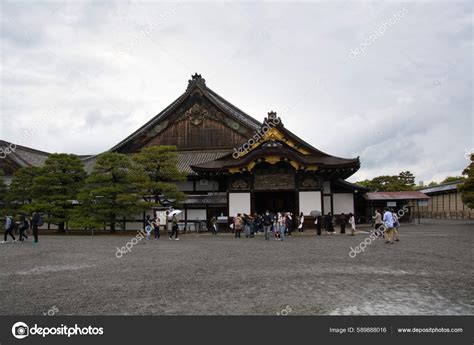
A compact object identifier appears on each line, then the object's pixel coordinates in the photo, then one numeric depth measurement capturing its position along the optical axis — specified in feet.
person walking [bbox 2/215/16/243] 72.74
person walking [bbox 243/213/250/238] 80.64
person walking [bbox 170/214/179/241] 75.00
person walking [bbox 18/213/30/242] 70.59
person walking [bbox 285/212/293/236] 81.21
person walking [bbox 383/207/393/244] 59.93
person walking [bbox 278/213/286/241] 70.69
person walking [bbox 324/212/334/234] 84.02
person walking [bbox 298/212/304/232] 83.92
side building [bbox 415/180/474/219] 171.35
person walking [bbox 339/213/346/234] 83.74
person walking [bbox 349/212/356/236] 79.38
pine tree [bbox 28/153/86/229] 91.74
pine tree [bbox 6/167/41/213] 97.30
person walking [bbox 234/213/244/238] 78.95
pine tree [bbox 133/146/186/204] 88.48
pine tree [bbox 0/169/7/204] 100.05
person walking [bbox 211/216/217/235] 89.04
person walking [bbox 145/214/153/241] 82.75
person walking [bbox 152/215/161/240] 76.18
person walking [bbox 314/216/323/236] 81.00
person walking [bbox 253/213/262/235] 85.77
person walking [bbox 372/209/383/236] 74.38
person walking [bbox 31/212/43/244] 67.82
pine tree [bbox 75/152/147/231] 87.20
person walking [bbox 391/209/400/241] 62.37
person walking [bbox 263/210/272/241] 73.46
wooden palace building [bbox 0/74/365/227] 93.61
